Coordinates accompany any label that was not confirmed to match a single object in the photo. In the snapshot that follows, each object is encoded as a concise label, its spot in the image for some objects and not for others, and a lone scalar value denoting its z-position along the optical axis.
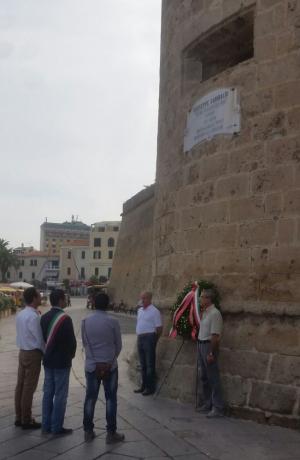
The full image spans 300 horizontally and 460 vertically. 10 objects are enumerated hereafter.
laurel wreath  7.06
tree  90.83
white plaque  7.17
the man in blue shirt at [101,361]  5.47
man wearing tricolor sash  5.61
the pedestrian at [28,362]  5.92
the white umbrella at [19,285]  48.26
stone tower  6.27
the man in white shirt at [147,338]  7.73
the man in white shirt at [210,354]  6.45
